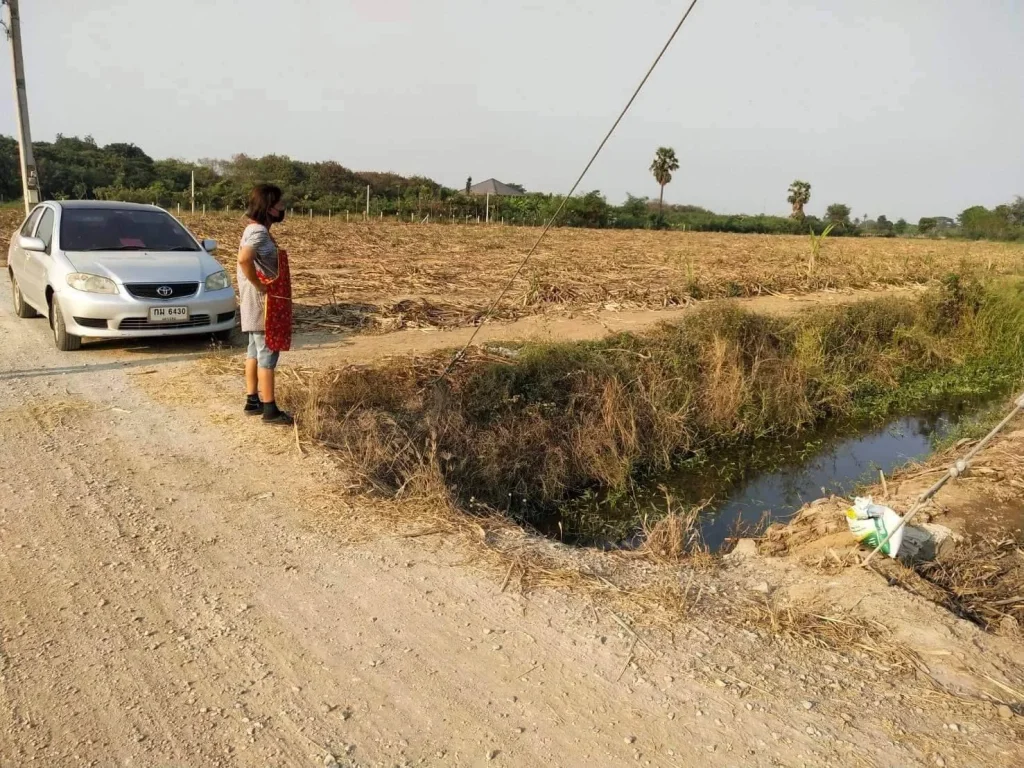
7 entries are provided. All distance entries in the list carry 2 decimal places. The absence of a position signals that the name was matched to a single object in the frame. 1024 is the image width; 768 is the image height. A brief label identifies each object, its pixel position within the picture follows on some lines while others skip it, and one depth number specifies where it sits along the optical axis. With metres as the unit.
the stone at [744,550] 4.60
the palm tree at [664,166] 65.25
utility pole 14.59
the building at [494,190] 57.88
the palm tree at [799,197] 64.00
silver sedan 7.42
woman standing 5.27
